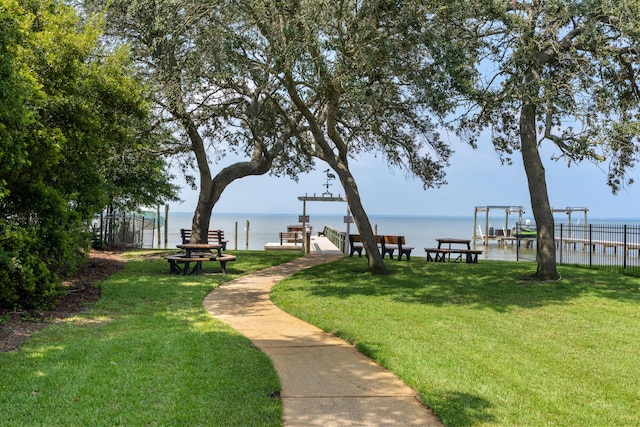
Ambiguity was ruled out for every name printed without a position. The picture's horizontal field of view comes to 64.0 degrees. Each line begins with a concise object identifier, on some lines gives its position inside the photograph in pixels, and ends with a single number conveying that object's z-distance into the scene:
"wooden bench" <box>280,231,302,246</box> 28.58
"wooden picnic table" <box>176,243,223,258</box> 13.71
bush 8.10
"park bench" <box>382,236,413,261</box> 18.65
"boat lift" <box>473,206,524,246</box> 41.84
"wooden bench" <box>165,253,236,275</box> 13.38
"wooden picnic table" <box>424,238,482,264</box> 17.88
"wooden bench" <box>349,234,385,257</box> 19.08
